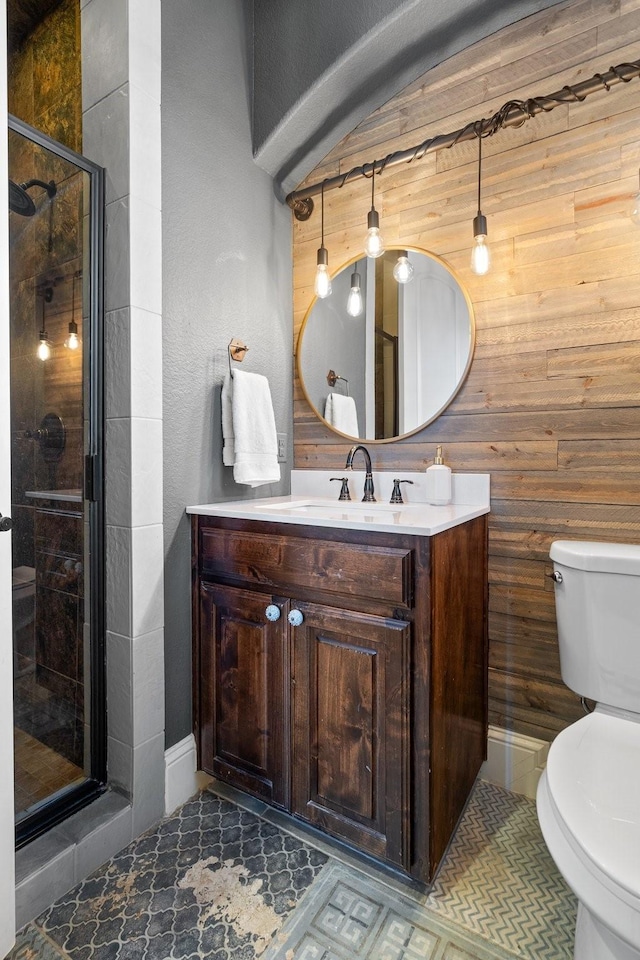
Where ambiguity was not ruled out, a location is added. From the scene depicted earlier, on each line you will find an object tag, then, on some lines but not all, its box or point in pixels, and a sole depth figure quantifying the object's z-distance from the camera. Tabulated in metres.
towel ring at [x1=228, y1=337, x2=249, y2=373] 1.76
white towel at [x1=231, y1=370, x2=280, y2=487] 1.68
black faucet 1.82
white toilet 0.78
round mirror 1.72
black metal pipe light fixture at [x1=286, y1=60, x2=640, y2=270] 1.37
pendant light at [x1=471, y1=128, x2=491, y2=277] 1.50
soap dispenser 1.62
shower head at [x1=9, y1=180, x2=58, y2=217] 1.24
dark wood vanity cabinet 1.19
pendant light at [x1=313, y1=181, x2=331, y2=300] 1.84
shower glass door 1.27
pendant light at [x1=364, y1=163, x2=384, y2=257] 1.65
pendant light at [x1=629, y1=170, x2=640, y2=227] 1.28
